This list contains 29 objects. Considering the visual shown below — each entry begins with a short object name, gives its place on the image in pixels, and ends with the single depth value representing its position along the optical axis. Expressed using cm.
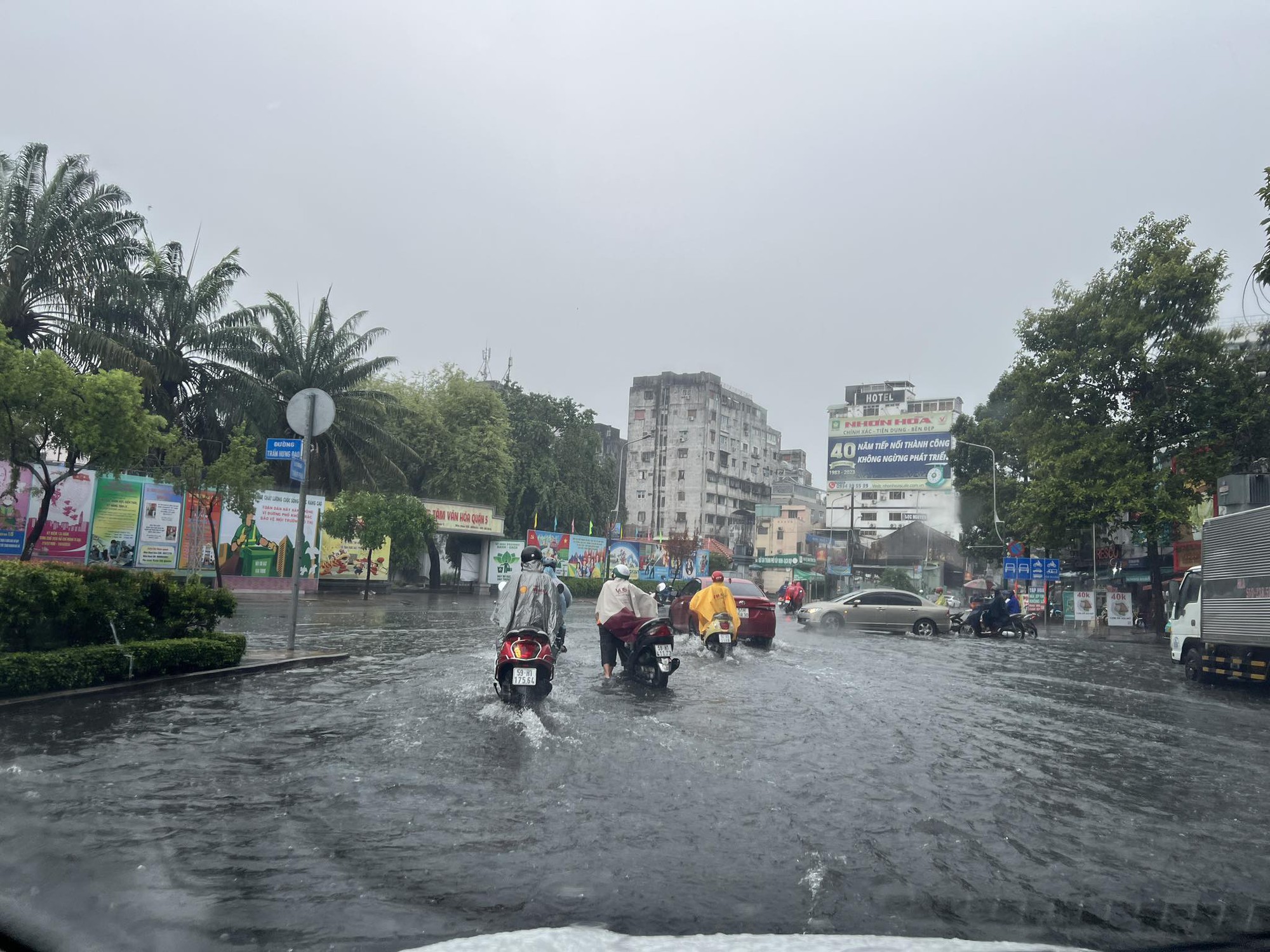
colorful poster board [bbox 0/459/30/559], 2585
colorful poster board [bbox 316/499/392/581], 4003
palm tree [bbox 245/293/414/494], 3509
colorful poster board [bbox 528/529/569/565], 5250
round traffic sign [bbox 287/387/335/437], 1209
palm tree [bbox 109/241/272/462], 2812
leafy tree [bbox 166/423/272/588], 2680
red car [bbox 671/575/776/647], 1922
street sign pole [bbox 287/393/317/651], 1206
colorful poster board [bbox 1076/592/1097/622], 3753
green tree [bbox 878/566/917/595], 7600
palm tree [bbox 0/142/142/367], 2522
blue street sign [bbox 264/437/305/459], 1262
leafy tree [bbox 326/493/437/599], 3825
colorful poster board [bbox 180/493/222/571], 3073
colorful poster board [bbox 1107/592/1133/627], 3434
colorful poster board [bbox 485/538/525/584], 4791
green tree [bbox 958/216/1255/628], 2894
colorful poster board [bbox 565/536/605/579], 5412
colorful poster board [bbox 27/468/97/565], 2705
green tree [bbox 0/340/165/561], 1759
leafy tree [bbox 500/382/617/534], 5888
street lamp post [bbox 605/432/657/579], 9818
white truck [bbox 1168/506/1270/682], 1379
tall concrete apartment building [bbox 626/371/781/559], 9531
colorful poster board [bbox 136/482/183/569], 2933
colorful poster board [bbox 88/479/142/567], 2823
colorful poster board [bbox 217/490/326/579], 3272
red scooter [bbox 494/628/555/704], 889
